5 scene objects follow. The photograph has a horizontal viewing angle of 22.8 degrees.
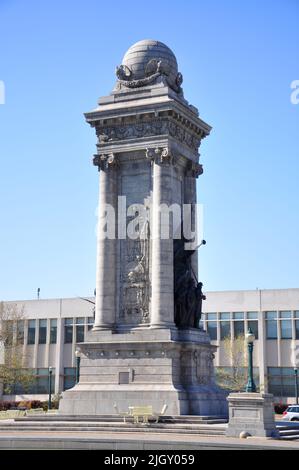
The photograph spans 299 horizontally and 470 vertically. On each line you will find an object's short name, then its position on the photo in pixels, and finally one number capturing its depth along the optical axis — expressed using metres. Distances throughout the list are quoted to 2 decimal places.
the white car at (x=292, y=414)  55.54
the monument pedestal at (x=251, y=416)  31.77
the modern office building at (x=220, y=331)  82.38
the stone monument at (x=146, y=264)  39.66
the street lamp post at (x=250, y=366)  35.16
